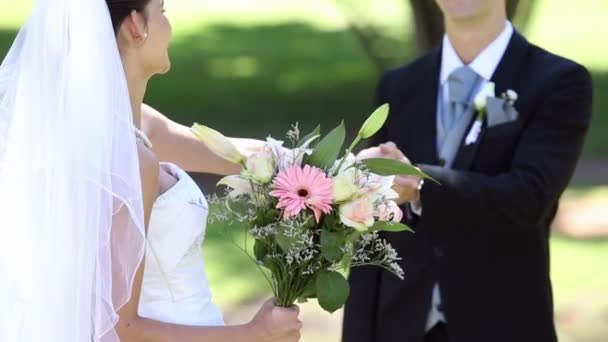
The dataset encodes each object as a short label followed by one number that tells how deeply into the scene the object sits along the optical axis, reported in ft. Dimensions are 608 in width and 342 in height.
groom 29.30
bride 22.56
